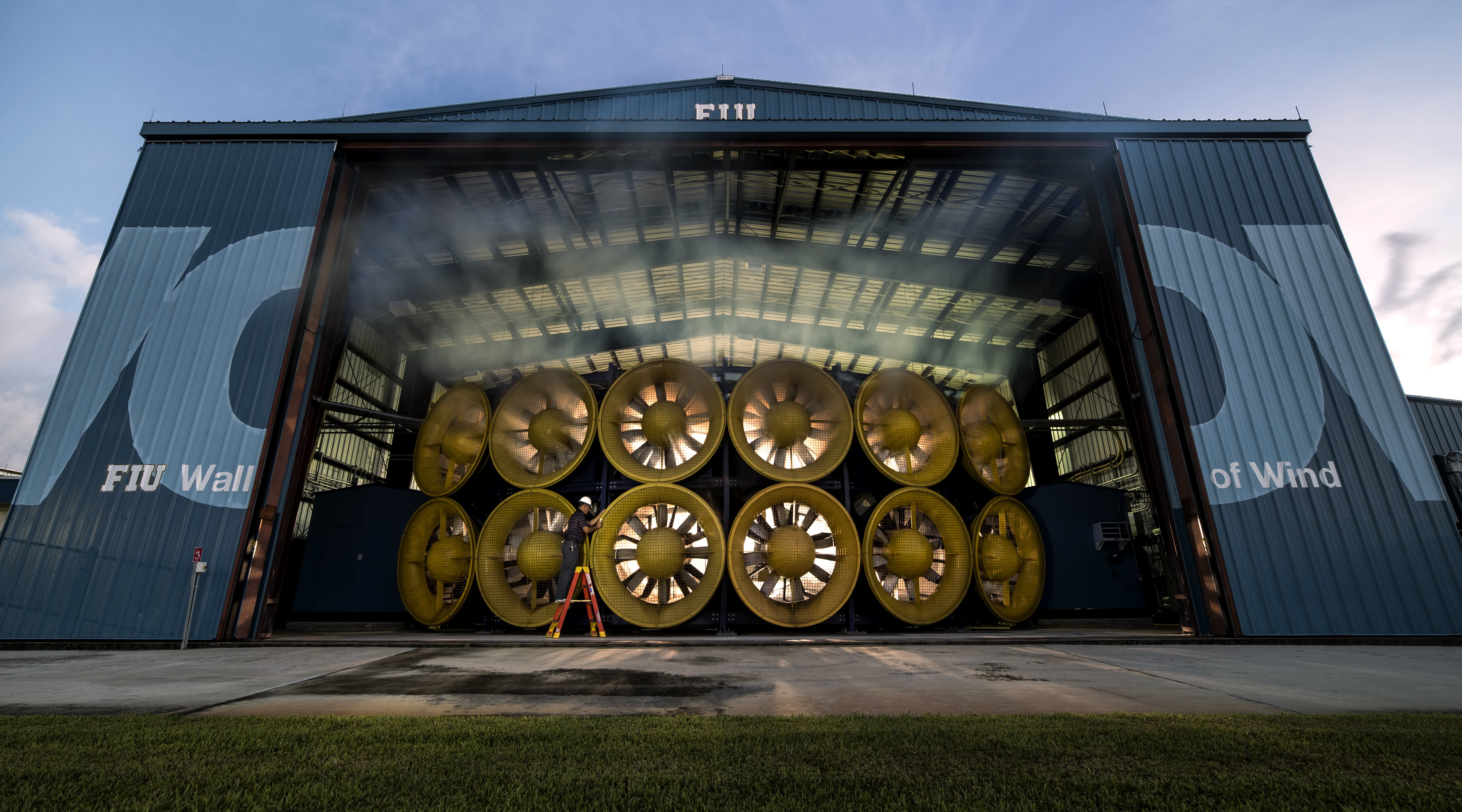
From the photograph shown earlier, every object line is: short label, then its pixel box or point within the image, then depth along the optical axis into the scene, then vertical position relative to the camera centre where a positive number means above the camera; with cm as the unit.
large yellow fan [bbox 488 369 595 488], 890 +228
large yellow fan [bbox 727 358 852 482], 855 +224
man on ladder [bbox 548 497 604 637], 783 +32
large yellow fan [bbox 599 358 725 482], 859 +229
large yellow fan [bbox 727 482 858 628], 807 +34
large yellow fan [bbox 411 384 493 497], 919 +218
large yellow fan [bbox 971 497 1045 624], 897 +25
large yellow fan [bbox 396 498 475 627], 927 +39
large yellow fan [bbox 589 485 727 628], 801 +34
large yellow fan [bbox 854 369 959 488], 889 +220
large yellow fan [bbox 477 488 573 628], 869 +46
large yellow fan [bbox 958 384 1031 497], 948 +208
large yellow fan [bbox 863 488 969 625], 834 +31
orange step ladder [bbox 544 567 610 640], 779 -31
